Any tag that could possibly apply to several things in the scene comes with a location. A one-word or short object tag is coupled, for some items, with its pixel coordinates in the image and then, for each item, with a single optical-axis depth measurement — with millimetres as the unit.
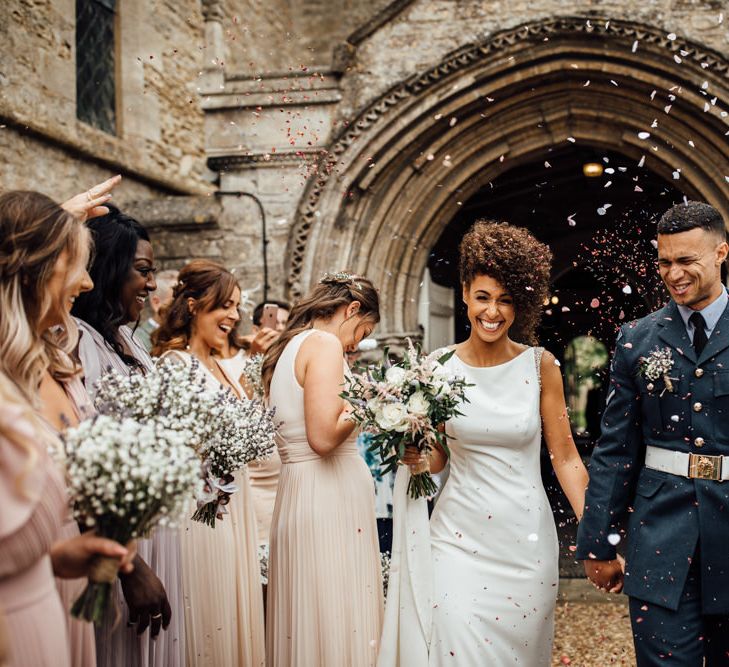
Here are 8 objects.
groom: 2760
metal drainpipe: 8180
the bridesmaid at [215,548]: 3416
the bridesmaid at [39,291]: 2051
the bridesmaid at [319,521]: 3252
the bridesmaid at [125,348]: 2689
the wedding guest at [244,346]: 5367
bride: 2994
